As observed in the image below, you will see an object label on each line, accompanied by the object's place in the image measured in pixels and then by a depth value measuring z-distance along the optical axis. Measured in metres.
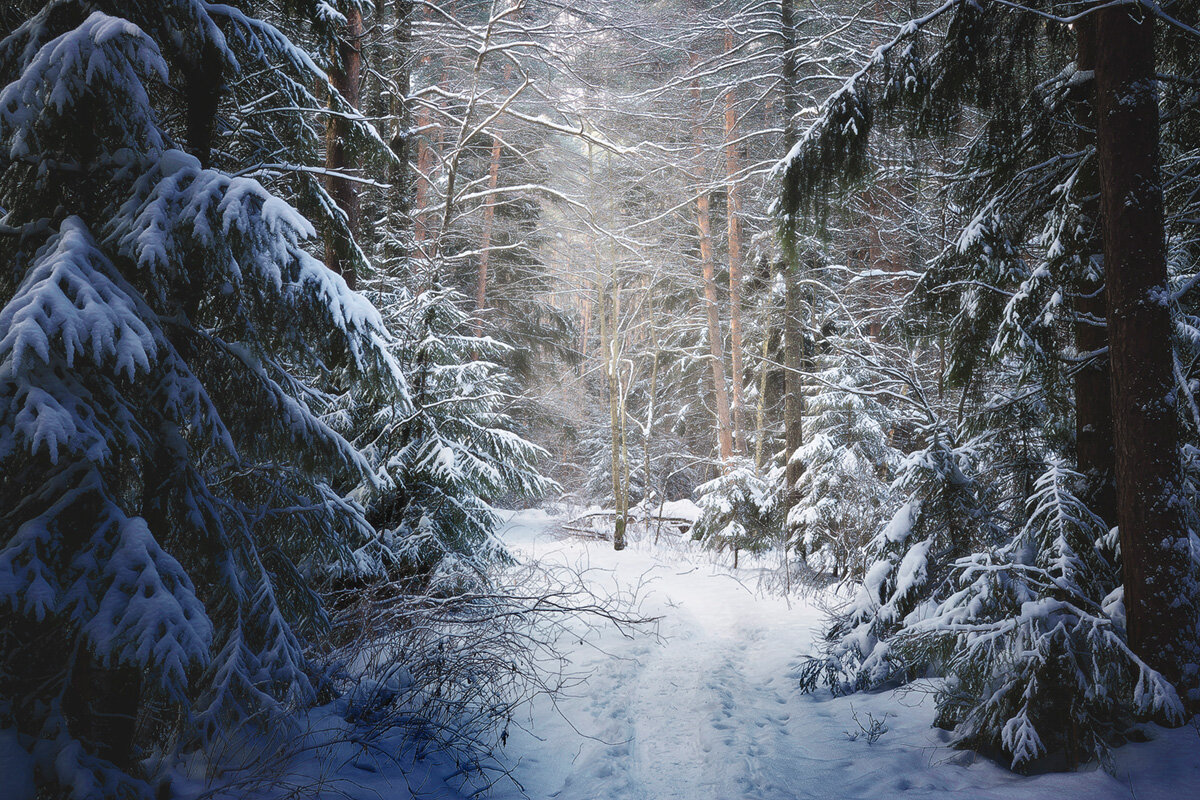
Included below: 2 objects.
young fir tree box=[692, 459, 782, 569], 11.52
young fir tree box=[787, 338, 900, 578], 9.26
